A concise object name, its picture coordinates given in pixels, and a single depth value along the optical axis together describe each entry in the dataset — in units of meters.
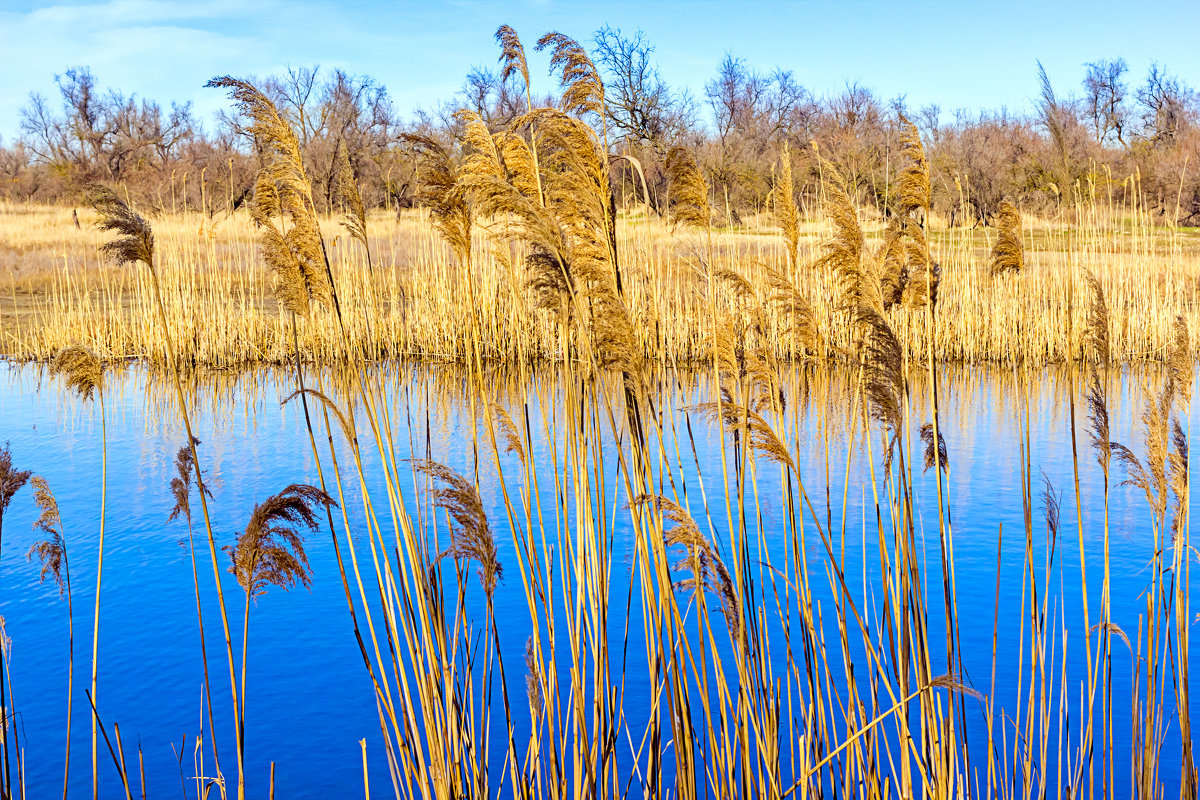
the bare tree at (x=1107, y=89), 42.91
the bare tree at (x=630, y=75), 27.08
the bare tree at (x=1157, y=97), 42.69
